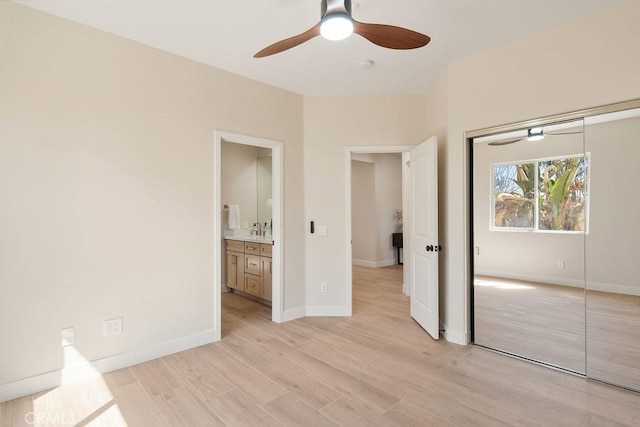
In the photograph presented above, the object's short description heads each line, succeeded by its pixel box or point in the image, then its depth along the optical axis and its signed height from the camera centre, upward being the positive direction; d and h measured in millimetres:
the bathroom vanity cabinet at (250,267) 4062 -713
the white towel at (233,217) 4961 -27
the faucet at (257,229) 5234 -228
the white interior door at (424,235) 3195 -228
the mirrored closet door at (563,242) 2373 -247
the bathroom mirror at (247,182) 5000 +534
